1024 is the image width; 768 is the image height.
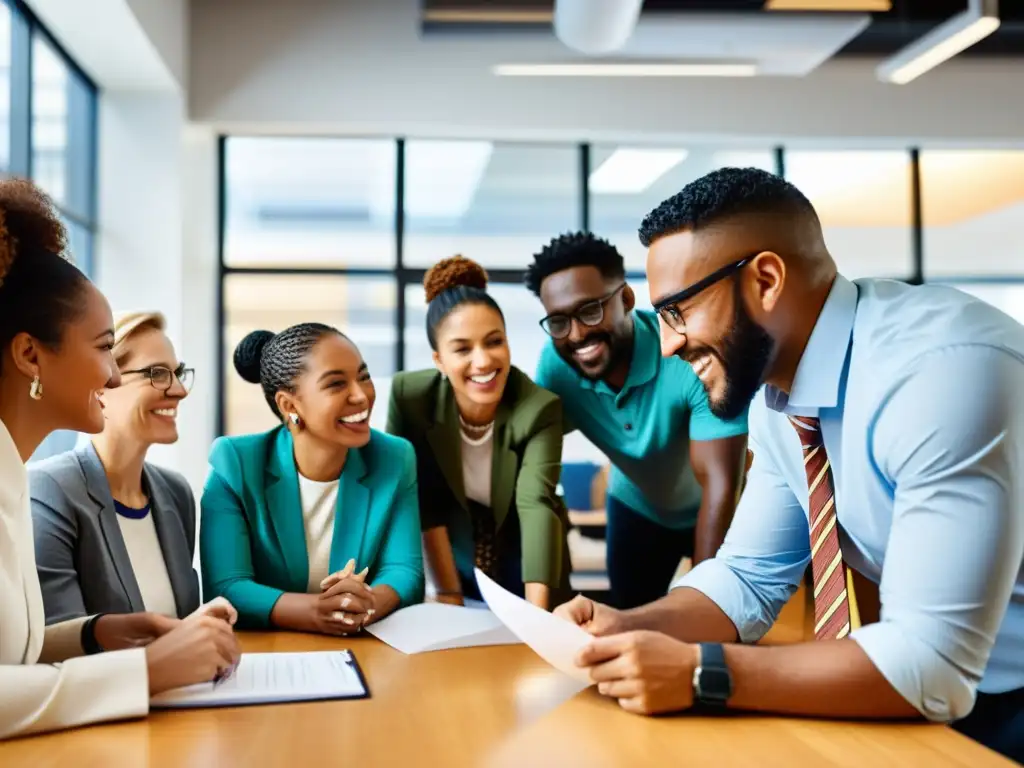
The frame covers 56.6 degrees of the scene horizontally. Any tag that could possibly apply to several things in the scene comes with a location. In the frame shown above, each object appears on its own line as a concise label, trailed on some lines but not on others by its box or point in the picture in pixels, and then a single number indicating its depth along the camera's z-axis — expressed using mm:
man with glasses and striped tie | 1203
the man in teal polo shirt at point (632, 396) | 2582
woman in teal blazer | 2016
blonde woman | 1718
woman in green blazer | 2434
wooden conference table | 1104
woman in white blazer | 1225
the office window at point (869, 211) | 6750
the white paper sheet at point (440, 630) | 1733
